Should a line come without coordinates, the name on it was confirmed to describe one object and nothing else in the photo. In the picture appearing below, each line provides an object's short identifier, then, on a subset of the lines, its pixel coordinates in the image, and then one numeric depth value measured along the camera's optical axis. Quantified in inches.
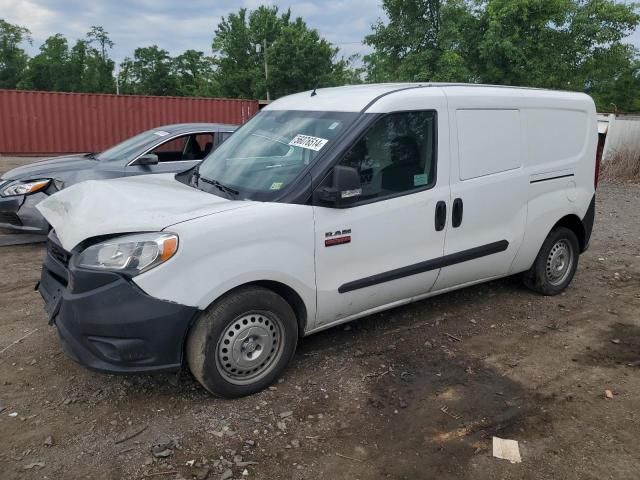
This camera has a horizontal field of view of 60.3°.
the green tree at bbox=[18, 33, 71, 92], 2097.7
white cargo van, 117.8
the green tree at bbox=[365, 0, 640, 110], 954.1
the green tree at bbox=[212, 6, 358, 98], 1525.6
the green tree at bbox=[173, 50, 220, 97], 2063.2
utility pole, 1521.9
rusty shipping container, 664.4
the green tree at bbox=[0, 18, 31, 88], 2107.5
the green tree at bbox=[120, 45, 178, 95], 2110.0
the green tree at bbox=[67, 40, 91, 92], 2127.2
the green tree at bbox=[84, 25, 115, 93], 2114.9
